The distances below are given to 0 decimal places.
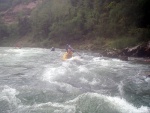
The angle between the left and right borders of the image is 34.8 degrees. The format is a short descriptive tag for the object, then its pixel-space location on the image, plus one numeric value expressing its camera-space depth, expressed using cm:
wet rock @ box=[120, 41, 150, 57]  2117
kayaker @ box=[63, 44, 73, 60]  2085
